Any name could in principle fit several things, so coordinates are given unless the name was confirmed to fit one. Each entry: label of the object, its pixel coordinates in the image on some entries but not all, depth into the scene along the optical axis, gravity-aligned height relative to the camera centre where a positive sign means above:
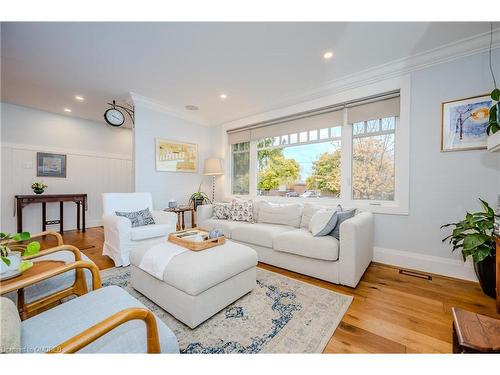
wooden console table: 3.65 -0.38
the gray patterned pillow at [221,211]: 3.49 -0.45
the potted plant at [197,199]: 4.17 -0.31
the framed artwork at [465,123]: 2.12 +0.66
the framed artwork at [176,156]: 3.85 +0.53
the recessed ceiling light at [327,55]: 2.29 +1.45
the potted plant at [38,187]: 3.94 -0.09
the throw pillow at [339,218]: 2.28 -0.37
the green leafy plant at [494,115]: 1.85 +0.65
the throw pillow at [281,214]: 3.01 -0.44
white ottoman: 1.44 -0.76
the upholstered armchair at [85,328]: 0.69 -0.62
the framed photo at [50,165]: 4.15 +0.36
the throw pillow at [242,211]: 3.34 -0.44
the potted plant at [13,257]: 1.13 -0.43
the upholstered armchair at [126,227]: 2.55 -0.58
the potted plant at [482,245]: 1.80 -0.51
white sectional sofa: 2.02 -0.69
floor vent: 2.27 -0.99
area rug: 1.30 -1.00
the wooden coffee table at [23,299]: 1.19 -0.69
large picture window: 2.75 +0.47
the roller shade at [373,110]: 2.64 +0.99
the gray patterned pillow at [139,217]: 2.85 -0.48
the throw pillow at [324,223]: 2.27 -0.43
